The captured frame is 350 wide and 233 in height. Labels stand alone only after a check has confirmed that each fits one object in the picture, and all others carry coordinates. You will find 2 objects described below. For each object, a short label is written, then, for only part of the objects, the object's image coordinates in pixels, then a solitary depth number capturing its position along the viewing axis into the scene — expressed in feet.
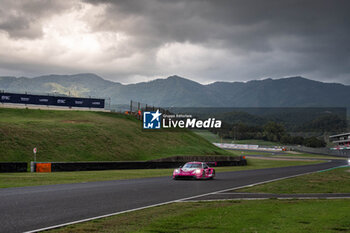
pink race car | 76.59
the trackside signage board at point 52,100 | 194.39
